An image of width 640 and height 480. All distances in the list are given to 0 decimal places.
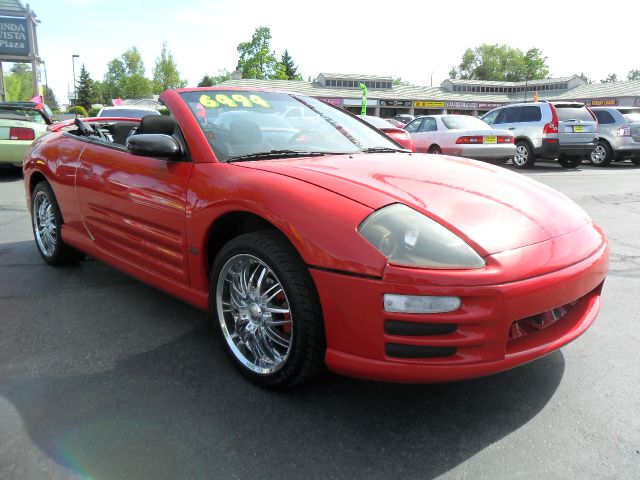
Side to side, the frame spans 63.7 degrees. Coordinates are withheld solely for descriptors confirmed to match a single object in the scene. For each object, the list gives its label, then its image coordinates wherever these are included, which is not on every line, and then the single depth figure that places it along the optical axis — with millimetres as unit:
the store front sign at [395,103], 55281
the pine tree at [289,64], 87000
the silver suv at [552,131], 12414
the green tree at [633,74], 123494
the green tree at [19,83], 59438
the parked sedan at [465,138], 11625
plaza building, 50500
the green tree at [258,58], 65938
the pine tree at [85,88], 87312
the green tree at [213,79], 89762
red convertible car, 1888
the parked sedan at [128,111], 12336
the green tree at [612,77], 114375
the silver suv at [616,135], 13438
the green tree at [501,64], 96694
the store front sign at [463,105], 57719
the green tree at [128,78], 82688
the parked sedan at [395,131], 6139
